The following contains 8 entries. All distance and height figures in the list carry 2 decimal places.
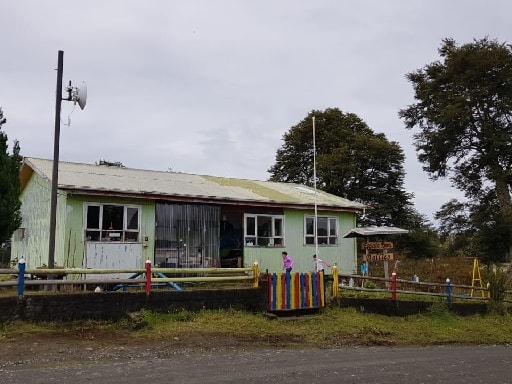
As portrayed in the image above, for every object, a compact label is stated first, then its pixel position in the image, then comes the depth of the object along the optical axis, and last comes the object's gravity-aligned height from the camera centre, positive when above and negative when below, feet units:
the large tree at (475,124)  96.94 +25.14
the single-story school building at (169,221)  55.11 +5.20
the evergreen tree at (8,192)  57.57 +7.95
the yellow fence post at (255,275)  48.57 -0.61
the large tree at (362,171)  136.26 +23.46
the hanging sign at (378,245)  59.16 +2.28
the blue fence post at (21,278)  36.86 -0.55
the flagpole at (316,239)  65.00 +3.22
